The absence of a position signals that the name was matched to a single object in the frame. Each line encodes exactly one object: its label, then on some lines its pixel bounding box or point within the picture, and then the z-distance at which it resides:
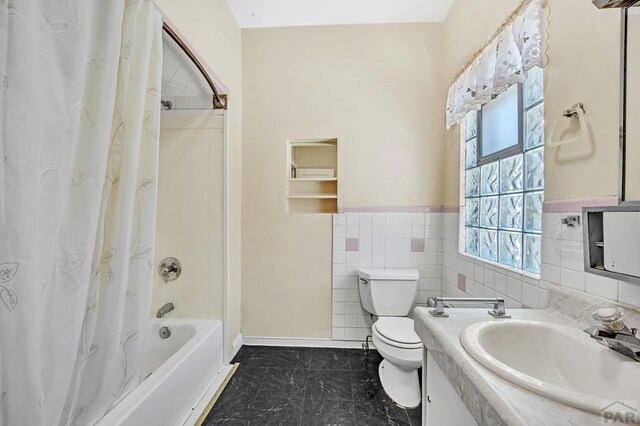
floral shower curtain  0.57
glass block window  1.33
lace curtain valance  1.15
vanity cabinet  0.72
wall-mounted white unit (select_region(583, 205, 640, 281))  0.72
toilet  1.55
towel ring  0.96
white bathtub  1.02
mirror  0.79
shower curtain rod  1.25
